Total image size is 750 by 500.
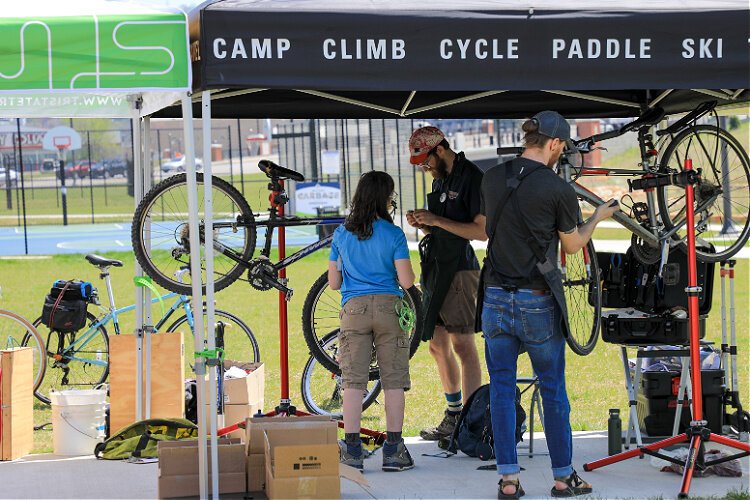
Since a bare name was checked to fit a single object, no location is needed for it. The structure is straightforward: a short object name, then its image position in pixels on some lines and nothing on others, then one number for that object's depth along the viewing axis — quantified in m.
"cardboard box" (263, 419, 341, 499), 9.94
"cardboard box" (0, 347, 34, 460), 12.70
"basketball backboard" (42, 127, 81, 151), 83.00
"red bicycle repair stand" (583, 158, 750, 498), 10.73
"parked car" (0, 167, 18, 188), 81.90
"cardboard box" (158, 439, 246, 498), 10.37
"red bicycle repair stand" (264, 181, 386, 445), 12.69
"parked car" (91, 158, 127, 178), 94.69
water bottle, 12.18
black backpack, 12.18
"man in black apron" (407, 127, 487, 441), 12.44
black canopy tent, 9.48
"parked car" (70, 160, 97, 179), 97.25
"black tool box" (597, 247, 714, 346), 12.12
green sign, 9.22
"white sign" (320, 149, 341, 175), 53.31
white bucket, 12.87
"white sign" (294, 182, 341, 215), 48.87
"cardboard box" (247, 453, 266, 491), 10.73
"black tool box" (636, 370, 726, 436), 12.88
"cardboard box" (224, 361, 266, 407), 14.05
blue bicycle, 16.77
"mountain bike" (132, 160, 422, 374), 11.95
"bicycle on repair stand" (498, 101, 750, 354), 11.79
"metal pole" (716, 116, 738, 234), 13.02
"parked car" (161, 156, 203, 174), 80.69
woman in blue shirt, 11.36
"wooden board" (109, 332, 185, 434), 13.59
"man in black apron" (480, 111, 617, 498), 10.04
